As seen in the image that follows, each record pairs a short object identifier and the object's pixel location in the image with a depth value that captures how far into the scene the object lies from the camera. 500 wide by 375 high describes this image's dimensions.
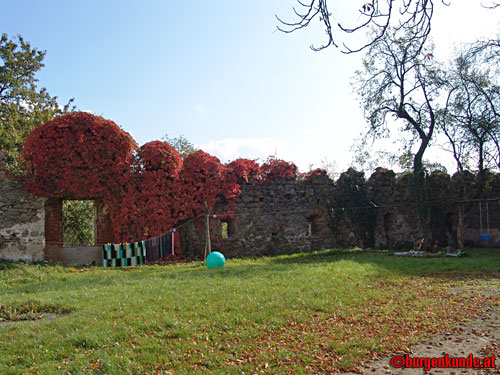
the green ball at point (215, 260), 11.41
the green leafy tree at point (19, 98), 18.38
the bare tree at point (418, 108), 16.30
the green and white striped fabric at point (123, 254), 12.48
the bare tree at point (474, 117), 16.19
